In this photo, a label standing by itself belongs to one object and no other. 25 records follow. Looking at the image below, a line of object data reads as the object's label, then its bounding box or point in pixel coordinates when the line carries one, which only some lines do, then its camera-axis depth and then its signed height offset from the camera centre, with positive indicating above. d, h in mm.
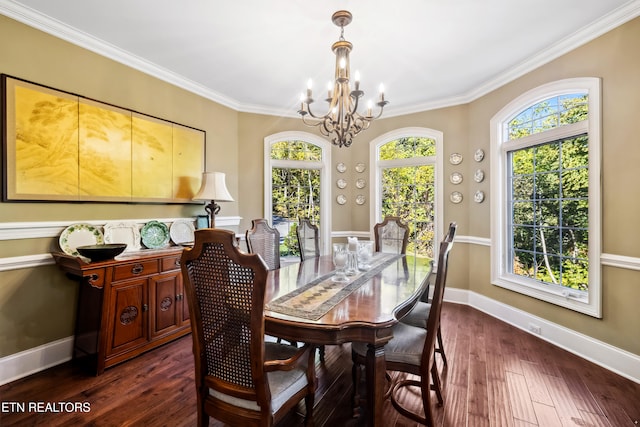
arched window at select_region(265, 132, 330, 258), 4605 +528
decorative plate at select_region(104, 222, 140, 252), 2795 -197
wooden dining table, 1385 -517
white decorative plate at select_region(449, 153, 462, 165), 4123 +821
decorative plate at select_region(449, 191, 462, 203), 4133 +261
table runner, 1535 -509
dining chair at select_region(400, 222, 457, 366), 2229 -831
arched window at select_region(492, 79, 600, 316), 2602 +213
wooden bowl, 2279 -304
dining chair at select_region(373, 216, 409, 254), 3498 -262
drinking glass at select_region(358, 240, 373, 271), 2678 -371
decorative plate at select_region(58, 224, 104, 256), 2482 -209
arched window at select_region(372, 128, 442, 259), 4414 +528
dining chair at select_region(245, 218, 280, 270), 2730 -270
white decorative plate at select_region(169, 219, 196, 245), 3344 -200
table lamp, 3393 +291
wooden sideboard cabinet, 2332 -809
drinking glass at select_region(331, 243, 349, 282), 2141 -357
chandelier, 2230 +950
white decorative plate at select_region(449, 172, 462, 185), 4129 +540
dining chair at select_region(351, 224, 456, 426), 1651 -830
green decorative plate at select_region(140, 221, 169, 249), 3053 -222
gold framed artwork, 2270 +606
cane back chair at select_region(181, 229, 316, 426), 1217 -575
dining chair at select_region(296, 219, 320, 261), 3159 -282
